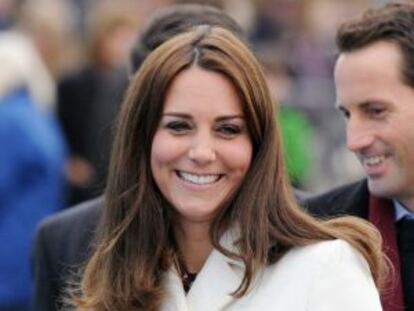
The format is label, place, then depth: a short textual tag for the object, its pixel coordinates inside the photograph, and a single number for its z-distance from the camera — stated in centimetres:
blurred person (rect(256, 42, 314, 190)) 1973
